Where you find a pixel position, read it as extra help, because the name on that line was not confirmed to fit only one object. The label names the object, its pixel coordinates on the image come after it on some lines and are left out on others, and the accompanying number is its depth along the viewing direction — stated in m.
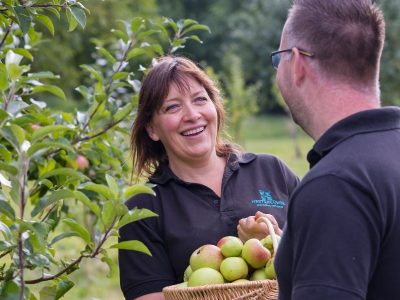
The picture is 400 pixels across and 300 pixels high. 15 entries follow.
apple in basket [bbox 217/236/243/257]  2.64
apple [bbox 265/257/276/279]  2.54
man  1.75
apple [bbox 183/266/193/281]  2.72
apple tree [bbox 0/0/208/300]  1.99
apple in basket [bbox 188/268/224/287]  2.52
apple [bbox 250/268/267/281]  2.58
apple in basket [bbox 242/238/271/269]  2.57
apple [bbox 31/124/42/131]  3.35
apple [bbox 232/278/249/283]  2.51
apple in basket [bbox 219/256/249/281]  2.55
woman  2.90
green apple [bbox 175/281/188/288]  2.60
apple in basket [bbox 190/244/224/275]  2.61
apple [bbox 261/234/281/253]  2.64
